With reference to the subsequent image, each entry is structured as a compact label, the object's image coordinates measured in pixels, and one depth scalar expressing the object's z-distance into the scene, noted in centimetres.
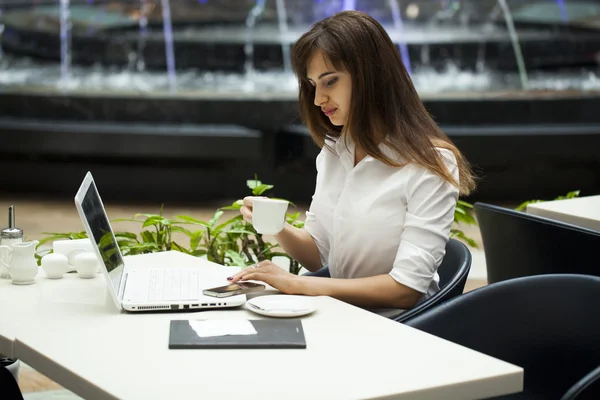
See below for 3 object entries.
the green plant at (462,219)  380
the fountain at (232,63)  838
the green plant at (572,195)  397
